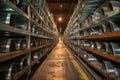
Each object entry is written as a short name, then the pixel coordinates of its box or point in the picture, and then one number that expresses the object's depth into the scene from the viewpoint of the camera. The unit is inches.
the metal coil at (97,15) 68.2
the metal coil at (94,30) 76.5
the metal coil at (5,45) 42.4
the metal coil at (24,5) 58.9
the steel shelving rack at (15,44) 38.7
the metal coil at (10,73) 40.4
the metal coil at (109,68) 48.9
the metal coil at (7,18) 41.8
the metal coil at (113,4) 47.0
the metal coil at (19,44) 52.4
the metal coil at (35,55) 89.5
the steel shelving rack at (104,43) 44.3
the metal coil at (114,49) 44.0
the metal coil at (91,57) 78.9
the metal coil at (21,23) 63.0
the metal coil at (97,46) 62.9
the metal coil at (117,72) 44.4
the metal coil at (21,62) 52.0
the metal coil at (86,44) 88.4
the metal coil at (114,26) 45.8
